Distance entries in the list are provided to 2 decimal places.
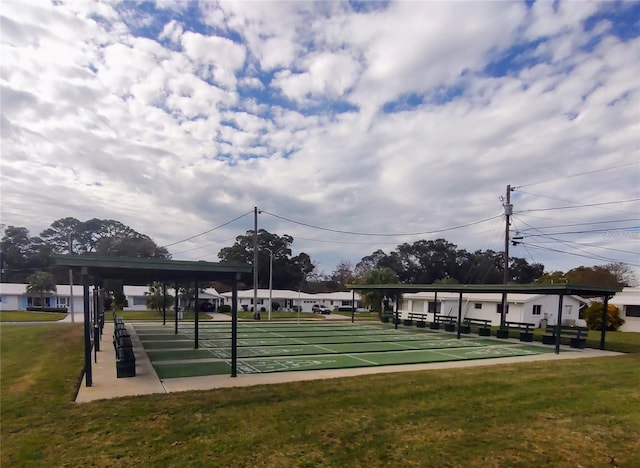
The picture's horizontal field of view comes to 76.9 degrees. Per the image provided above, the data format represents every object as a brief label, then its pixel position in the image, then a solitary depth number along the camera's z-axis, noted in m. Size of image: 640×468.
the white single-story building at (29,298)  41.91
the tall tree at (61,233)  73.06
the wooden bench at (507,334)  20.72
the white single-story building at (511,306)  31.84
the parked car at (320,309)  48.89
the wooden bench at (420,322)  27.80
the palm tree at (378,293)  35.88
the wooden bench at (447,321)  24.84
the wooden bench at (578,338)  18.05
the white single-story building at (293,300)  48.53
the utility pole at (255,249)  31.55
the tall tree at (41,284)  40.62
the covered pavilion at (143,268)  8.45
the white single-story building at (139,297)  45.31
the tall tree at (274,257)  65.26
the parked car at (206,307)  44.63
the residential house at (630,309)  28.36
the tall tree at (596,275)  49.72
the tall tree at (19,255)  63.97
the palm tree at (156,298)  34.72
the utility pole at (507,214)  25.64
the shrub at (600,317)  28.72
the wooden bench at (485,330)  22.74
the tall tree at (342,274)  82.51
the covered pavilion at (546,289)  15.94
